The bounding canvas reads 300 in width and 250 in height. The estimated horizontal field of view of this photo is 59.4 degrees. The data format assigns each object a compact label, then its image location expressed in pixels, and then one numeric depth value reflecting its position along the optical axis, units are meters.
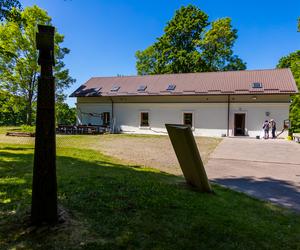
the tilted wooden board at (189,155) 5.11
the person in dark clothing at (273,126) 20.17
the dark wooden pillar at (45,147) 3.12
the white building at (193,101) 21.41
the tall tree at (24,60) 24.39
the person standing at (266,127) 20.45
